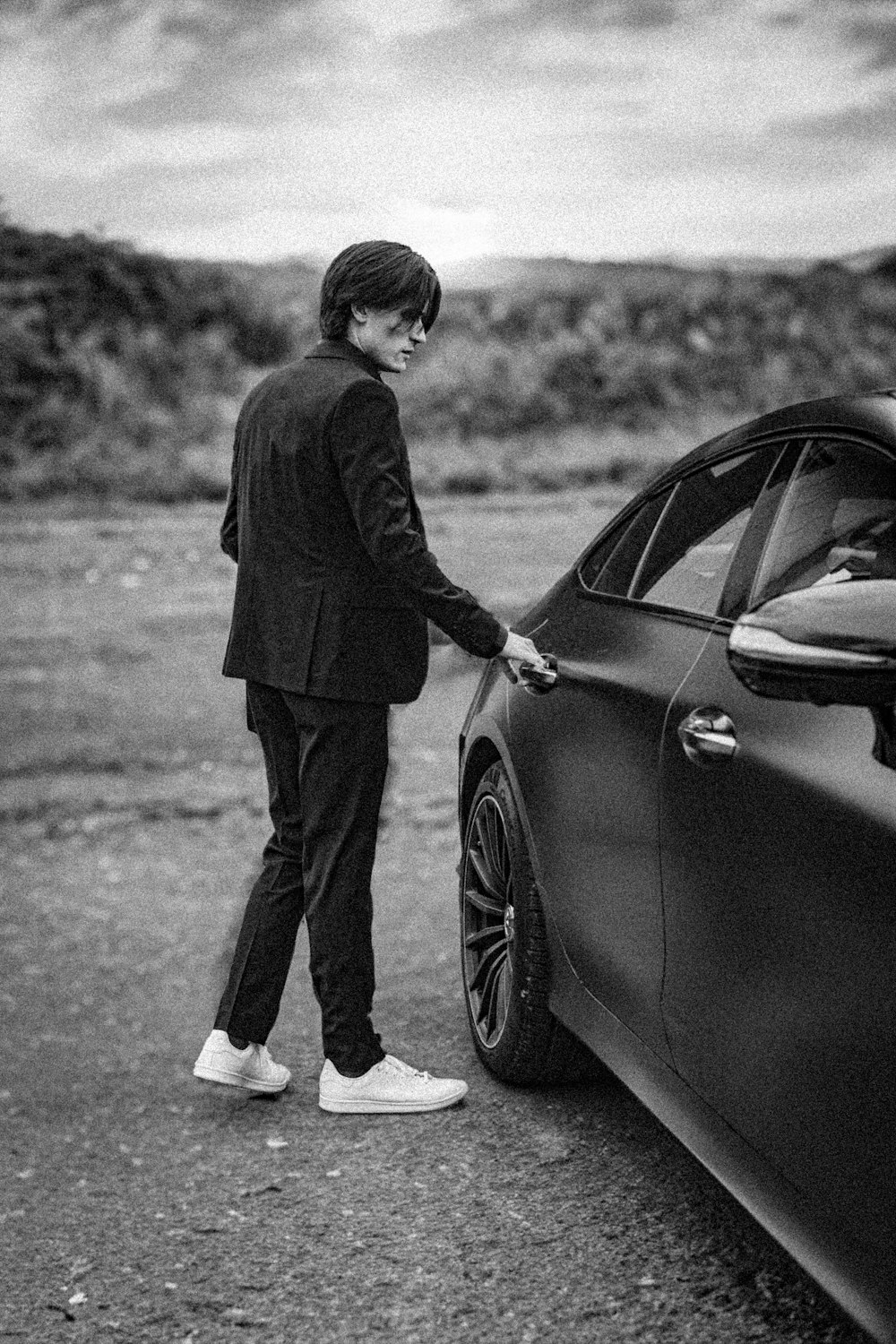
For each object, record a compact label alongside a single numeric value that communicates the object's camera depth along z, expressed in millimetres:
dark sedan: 2086
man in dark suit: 3445
